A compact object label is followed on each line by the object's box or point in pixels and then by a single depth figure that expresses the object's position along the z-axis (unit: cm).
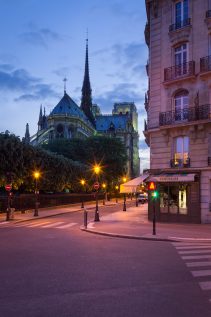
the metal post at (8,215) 1839
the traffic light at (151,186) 1245
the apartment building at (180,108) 1545
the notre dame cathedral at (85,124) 8431
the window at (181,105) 1615
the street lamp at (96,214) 1718
